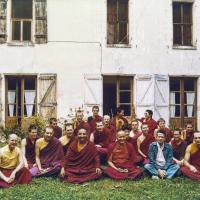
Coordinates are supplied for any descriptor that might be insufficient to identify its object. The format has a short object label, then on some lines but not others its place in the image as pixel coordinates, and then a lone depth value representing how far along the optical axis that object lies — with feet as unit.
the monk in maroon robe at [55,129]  36.94
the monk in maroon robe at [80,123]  36.68
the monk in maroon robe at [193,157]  29.19
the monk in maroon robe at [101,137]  33.81
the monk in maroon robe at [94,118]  38.73
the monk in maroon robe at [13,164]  26.71
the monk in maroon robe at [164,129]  35.77
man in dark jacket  29.09
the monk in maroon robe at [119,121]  40.73
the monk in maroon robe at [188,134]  35.68
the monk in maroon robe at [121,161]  28.37
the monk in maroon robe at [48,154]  29.12
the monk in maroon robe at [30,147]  30.30
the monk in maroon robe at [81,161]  27.96
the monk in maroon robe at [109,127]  34.78
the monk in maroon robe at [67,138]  31.96
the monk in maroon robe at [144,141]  33.40
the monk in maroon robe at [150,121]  38.57
